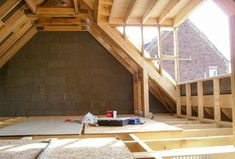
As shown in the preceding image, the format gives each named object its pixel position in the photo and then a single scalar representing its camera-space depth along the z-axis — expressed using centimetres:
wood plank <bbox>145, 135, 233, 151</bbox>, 207
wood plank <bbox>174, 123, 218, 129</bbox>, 306
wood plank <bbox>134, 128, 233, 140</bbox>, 261
